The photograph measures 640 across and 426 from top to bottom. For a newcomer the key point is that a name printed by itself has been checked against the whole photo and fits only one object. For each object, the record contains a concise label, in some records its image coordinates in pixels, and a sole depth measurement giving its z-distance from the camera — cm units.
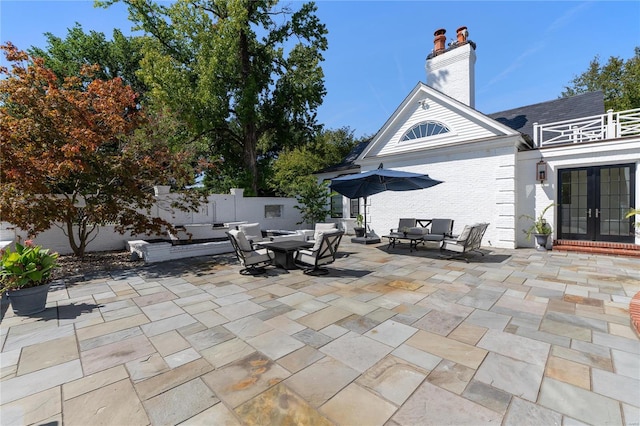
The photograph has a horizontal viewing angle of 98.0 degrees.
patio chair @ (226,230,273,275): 609
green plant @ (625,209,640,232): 665
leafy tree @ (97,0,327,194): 1372
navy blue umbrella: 859
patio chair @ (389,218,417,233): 1089
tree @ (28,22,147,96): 1852
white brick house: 876
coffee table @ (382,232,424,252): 887
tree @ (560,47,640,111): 1695
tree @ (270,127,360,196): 1515
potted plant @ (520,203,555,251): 910
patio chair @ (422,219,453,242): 990
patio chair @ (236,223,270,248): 857
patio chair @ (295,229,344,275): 615
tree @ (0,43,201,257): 608
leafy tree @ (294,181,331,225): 1359
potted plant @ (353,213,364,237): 1216
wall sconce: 932
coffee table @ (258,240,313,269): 663
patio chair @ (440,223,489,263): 740
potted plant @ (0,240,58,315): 396
